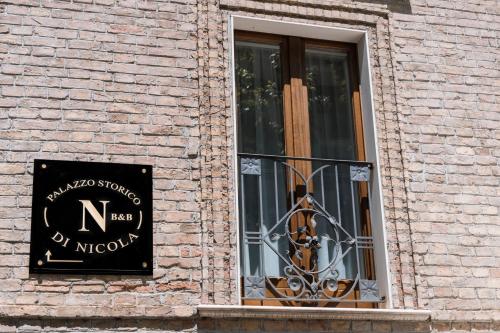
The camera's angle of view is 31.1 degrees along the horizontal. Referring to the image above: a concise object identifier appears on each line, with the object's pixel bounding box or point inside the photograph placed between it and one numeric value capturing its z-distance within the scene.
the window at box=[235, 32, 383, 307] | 6.67
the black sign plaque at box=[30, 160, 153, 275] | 6.09
